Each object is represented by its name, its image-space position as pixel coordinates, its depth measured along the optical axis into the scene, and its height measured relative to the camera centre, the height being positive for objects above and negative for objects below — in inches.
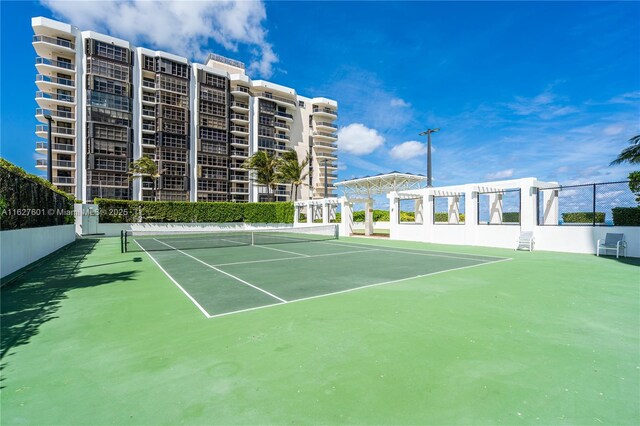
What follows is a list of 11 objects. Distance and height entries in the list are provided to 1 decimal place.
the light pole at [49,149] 977.7 +196.5
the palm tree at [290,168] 1974.7 +278.5
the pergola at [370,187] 1227.3 +133.8
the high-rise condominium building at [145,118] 2021.4 +696.0
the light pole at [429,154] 896.3 +169.8
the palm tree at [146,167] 1786.8 +257.8
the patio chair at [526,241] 671.1 -64.7
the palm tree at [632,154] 764.0 +145.1
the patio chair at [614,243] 556.5 -58.1
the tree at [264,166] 1994.3 +295.6
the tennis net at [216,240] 826.0 -94.3
